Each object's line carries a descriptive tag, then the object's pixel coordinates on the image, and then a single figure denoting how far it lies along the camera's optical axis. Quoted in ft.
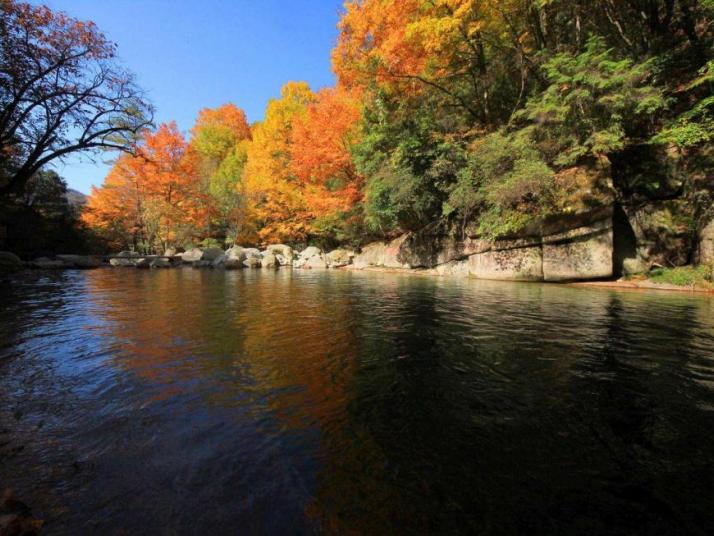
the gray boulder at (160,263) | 78.80
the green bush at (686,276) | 37.24
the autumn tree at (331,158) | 73.87
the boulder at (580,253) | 43.86
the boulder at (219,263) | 81.41
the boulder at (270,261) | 87.81
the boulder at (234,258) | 81.00
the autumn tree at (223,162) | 103.86
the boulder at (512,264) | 48.67
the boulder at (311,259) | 88.58
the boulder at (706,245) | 38.12
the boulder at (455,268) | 58.95
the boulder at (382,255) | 73.97
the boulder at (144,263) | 76.60
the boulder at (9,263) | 55.11
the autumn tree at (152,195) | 91.40
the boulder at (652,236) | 41.98
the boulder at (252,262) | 85.81
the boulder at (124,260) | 80.49
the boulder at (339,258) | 87.20
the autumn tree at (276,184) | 97.35
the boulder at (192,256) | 88.74
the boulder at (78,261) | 74.02
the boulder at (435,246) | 59.52
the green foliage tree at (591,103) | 38.52
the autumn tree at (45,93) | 33.30
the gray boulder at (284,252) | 95.04
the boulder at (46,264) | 69.46
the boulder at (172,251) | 98.99
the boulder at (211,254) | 88.79
